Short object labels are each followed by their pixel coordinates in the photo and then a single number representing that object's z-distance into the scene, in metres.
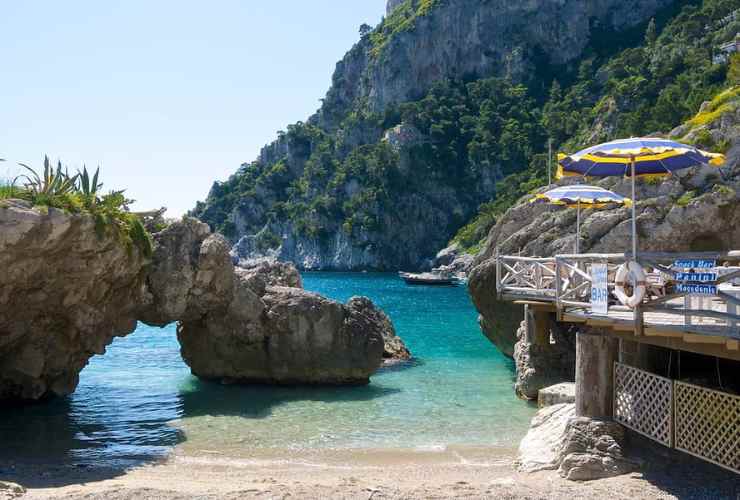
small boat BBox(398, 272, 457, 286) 102.75
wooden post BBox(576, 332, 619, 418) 13.04
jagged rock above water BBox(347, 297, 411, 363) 27.41
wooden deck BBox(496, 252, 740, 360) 9.67
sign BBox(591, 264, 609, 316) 12.03
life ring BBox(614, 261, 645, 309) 10.83
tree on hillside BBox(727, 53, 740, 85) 38.31
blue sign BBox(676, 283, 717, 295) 9.64
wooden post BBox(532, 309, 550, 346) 17.36
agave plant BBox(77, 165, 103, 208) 18.19
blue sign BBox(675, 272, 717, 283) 9.73
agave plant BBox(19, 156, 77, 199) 16.95
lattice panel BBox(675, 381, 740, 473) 10.78
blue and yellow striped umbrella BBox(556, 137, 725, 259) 11.95
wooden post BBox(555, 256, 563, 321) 13.64
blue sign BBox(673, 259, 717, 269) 9.88
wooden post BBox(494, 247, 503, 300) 18.22
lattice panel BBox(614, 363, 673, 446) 11.77
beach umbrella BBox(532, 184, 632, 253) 17.70
